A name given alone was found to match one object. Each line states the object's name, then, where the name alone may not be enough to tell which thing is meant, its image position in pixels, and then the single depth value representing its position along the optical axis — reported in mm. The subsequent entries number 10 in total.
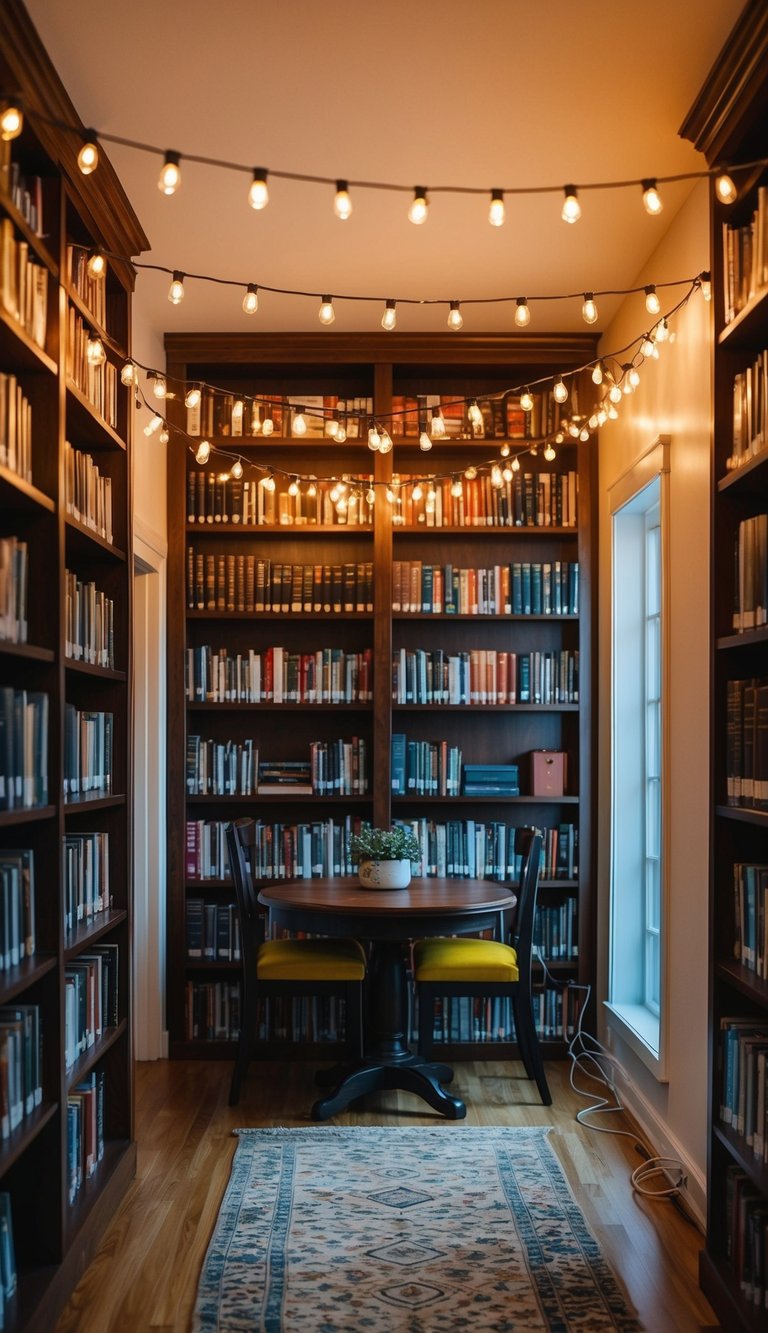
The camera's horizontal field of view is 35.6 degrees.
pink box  5195
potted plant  4543
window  4605
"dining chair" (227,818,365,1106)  4430
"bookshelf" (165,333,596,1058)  5141
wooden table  4168
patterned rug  2838
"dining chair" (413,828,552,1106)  4453
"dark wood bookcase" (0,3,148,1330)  2635
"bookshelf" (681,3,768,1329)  2693
